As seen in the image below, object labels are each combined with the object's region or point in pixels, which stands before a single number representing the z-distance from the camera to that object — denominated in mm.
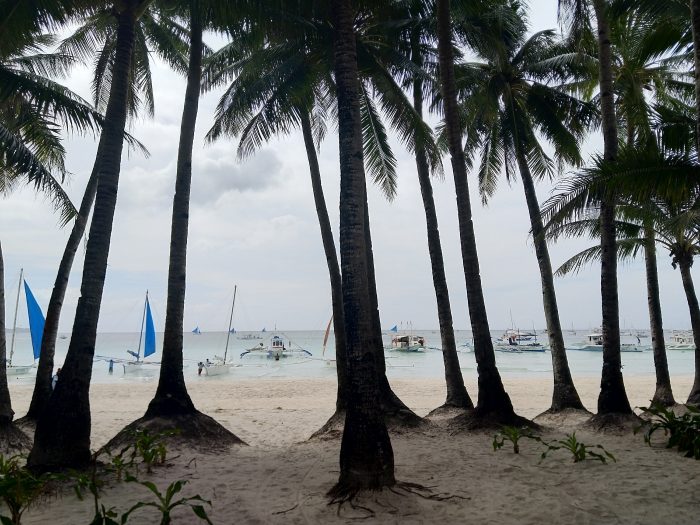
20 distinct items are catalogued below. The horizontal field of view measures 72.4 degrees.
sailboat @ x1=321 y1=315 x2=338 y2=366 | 47438
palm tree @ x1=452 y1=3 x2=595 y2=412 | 13615
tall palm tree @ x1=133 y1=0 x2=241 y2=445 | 9164
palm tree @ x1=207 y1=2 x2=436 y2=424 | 11308
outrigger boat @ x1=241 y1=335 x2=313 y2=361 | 60178
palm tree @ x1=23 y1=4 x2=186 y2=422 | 11367
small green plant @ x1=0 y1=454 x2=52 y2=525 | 4711
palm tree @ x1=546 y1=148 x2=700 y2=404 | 7277
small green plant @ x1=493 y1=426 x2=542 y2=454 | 7777
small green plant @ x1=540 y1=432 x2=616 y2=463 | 7034
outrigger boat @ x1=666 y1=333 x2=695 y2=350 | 66538
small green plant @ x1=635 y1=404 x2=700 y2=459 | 7184
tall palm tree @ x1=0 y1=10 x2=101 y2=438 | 7980
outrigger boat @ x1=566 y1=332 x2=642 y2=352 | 65500
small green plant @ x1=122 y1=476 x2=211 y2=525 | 4574
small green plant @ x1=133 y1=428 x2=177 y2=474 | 7115
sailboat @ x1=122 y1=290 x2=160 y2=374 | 34844
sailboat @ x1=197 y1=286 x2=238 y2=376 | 39406
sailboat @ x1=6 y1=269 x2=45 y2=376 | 19562
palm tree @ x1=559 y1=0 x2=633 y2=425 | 9867
